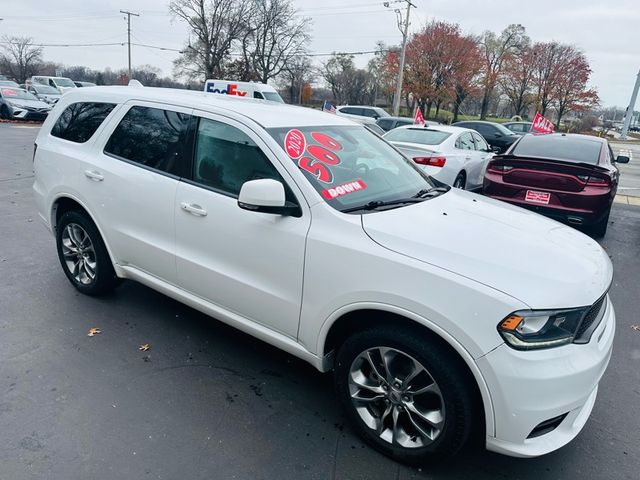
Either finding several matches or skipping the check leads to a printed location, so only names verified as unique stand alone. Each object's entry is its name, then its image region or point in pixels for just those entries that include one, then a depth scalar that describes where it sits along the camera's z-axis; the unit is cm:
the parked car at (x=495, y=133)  1952
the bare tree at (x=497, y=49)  4900
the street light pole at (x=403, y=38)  2988
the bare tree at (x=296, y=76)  5269
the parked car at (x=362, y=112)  2319
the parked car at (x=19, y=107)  2041
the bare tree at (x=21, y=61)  6137
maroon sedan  595
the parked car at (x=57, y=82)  3499
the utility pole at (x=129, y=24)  5242
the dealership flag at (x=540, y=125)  1622
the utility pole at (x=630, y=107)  3144
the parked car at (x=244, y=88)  2106
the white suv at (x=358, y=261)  201
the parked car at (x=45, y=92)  2481
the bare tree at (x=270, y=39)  5034
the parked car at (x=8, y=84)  2268
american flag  2078
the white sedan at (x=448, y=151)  771
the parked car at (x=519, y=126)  2555
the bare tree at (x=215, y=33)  4775
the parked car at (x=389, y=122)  1838
